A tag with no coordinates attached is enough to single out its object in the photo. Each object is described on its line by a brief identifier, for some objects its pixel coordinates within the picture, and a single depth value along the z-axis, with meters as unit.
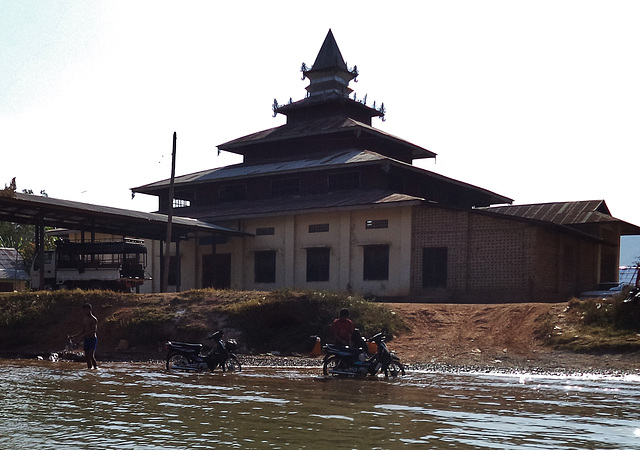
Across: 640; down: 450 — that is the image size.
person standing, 17.97
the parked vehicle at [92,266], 31.31
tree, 54.03
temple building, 30.47
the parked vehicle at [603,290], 29.83
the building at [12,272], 49.94
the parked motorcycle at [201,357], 17.50
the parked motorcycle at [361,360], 16.41
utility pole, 32.72
